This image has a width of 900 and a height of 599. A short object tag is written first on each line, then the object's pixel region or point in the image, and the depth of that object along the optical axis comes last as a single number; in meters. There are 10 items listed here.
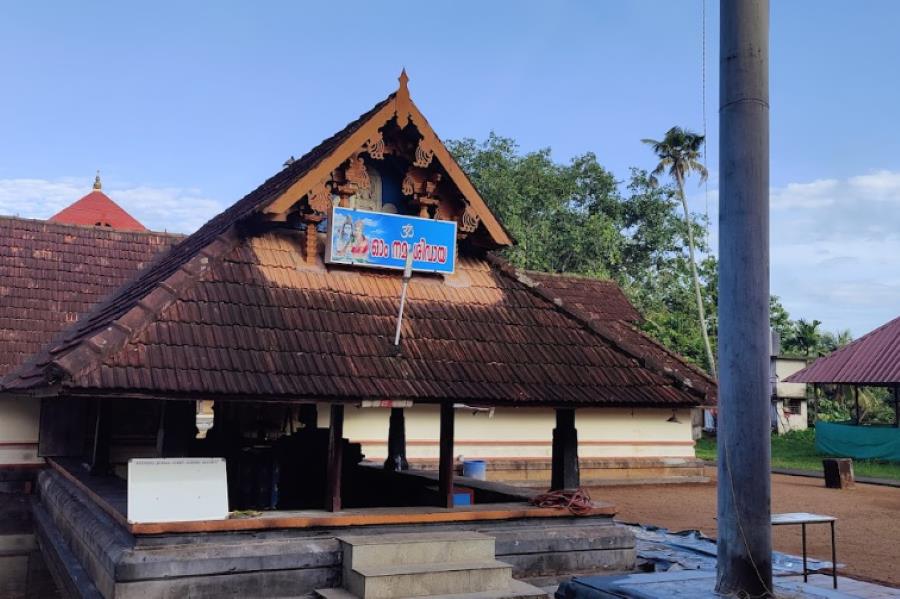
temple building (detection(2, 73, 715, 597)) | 7.94
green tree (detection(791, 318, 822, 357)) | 48.25
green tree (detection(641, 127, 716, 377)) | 40.84
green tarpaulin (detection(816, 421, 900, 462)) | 27.28
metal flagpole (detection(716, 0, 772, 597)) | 6.06
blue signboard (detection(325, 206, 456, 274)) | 9.95
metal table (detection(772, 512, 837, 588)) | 8.42
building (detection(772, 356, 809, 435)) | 40.78
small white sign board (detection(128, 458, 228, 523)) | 7.81
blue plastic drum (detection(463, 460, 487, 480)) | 18.81
